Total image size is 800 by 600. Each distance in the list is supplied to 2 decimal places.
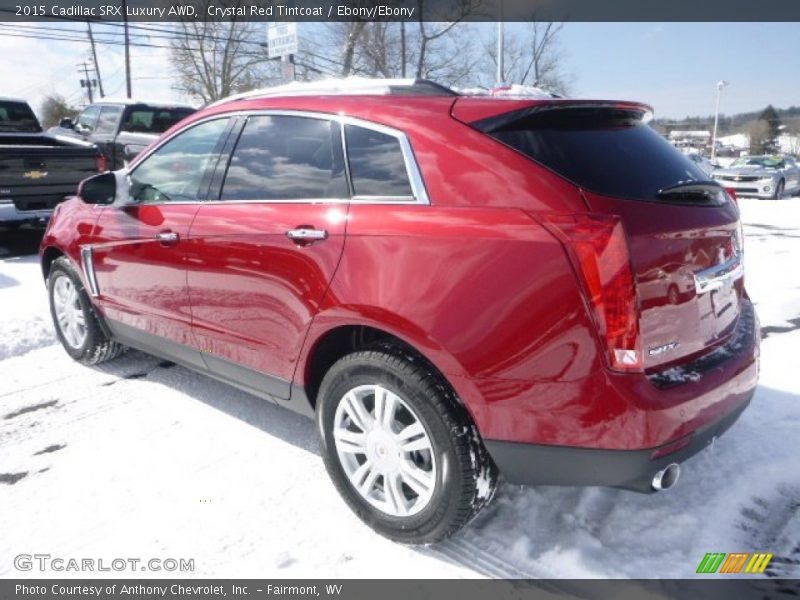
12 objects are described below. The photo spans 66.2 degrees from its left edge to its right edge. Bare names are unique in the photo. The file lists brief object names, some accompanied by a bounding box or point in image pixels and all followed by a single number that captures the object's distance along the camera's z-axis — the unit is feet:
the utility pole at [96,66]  144.36
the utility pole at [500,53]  79.60
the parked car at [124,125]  37.11
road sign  38.04
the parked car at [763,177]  57.41
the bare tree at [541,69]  133.80
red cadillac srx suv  6.42
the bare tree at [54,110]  184.03
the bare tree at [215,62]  96.17
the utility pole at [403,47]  96.05
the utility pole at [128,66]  114.83
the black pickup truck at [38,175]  25.39
